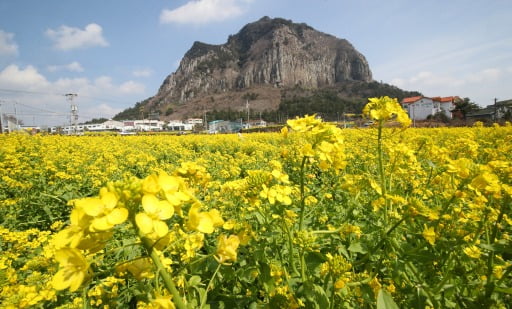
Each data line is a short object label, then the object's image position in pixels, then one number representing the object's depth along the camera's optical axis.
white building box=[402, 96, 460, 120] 47.72
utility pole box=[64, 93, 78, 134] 41.93
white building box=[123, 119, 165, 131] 77.65
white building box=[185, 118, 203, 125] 91.25
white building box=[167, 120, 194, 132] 83.29
